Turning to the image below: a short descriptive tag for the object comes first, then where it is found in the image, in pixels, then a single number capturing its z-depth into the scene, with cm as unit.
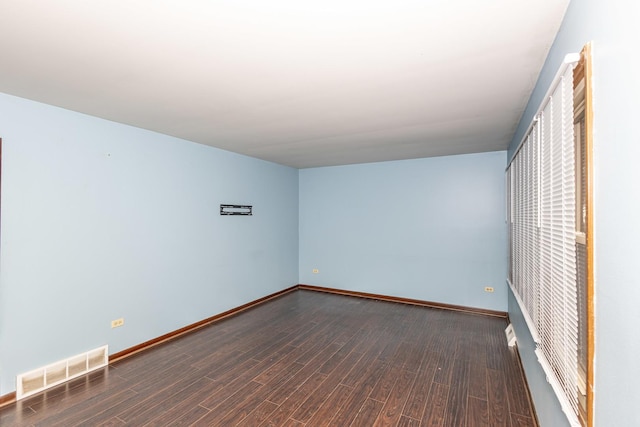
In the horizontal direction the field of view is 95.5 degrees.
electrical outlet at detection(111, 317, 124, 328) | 311
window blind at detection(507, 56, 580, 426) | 125
